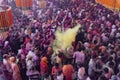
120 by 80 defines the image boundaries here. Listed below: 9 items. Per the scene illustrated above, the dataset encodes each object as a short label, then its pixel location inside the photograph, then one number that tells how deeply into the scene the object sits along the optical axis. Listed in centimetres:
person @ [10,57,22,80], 449
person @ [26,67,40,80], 450
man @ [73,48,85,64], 467
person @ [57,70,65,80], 420
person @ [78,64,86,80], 421
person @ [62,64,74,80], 427
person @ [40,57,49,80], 451
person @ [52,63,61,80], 428
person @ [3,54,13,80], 456
